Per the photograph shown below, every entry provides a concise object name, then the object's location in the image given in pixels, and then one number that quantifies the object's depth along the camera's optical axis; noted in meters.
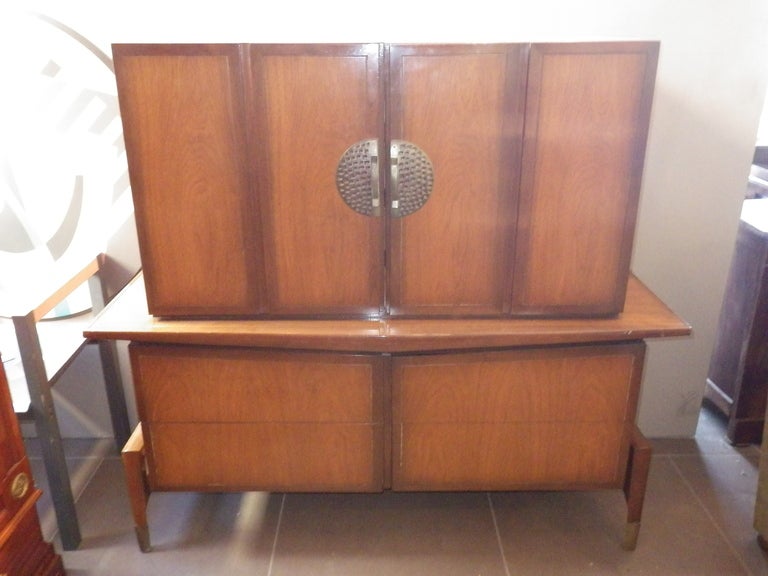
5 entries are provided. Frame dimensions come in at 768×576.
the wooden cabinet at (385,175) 1.49
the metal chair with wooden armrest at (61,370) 1.70
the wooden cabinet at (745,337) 2.24
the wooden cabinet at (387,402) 1.68
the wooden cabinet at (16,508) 1.60
